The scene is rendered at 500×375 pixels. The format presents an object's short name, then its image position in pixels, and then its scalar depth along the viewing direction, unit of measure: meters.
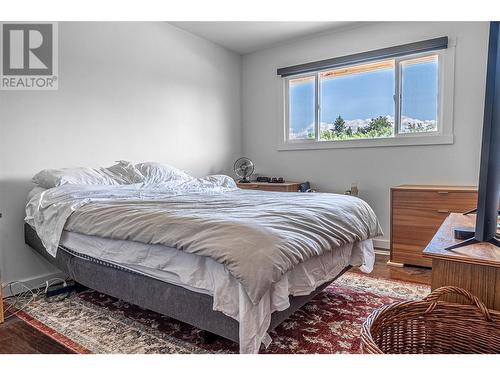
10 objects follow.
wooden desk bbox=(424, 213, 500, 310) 1.07
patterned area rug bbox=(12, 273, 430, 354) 1.68
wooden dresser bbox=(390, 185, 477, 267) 2.89
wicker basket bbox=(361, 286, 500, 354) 1.07
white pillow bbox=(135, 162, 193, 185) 2.96
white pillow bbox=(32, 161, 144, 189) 2.42
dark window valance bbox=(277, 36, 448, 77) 3.33
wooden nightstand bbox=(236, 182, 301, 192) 3.93
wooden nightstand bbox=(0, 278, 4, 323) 2.00
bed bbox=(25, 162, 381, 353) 1.33
